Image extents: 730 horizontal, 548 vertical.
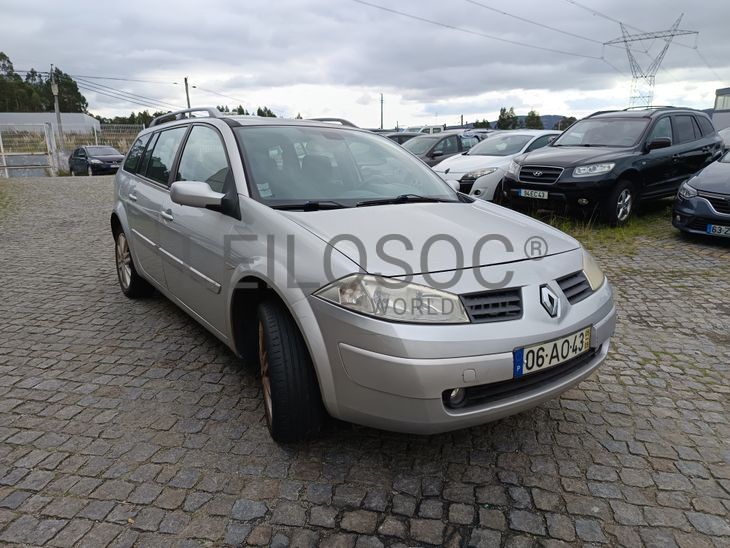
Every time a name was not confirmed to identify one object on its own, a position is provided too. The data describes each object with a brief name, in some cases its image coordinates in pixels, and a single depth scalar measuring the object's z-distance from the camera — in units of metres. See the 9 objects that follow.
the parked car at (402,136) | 15.90
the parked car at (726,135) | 12.38
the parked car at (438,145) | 12.38
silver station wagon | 2.18
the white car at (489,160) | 9.23
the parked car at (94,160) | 22.77
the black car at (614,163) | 7.70
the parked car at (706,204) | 6.87
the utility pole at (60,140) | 25.89
